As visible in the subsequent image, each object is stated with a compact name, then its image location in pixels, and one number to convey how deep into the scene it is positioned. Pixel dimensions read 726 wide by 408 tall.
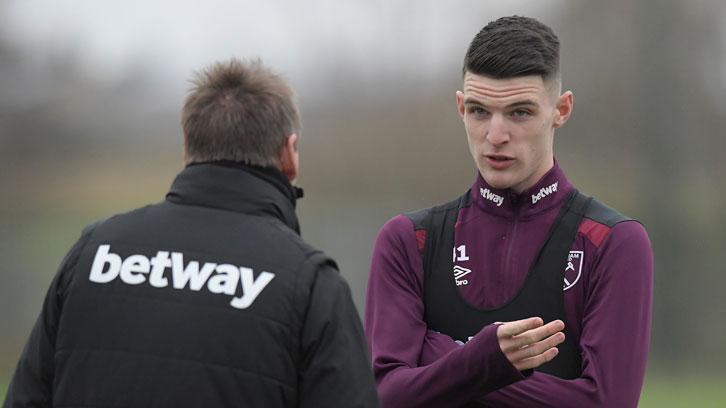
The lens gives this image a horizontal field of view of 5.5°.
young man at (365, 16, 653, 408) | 11.23
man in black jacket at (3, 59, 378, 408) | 10.99
